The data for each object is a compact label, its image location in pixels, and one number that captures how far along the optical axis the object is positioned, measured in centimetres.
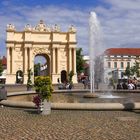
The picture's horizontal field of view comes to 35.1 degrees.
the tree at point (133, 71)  8001
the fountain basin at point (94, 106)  1096
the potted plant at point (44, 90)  1075
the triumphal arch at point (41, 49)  5714
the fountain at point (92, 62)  1961
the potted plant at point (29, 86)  2683
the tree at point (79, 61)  7392
